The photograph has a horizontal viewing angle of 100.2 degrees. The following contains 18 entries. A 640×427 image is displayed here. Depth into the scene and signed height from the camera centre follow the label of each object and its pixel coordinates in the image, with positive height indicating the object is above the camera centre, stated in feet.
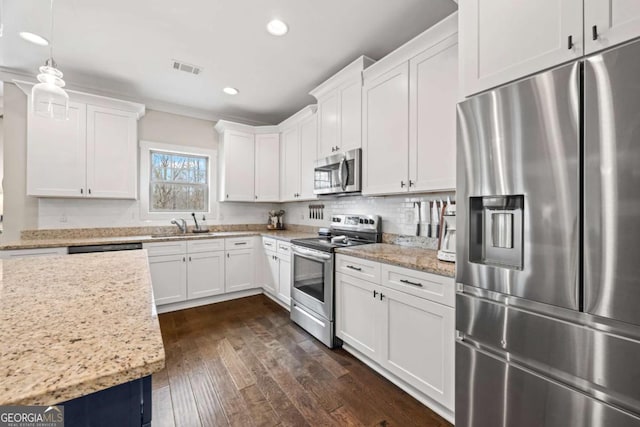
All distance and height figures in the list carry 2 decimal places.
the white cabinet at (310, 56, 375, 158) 8.44 +3.57
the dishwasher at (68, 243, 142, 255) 8.81 -1.23
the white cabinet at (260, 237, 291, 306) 10.47 -2.37
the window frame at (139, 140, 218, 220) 11.86 +1.95
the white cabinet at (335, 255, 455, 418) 5.08 -2.52
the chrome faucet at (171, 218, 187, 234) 12.15 -0.58
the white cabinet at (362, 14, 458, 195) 6.09 +2.52
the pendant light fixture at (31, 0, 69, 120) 5.11 +2.29
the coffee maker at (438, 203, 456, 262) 5.68 -0.49
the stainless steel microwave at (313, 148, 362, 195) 8.39 +1.36
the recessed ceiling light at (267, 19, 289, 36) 6.89 +4.91
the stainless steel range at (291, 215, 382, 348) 7.83 -1.87
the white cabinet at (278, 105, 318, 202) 11.12 +2.63
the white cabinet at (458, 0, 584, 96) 3.54 +2.60
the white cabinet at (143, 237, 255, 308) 10.31 -2.32
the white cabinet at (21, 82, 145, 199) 9.30 +2.27
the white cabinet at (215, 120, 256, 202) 12.85 +2.47
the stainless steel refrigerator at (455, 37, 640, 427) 3.06 -0.46
